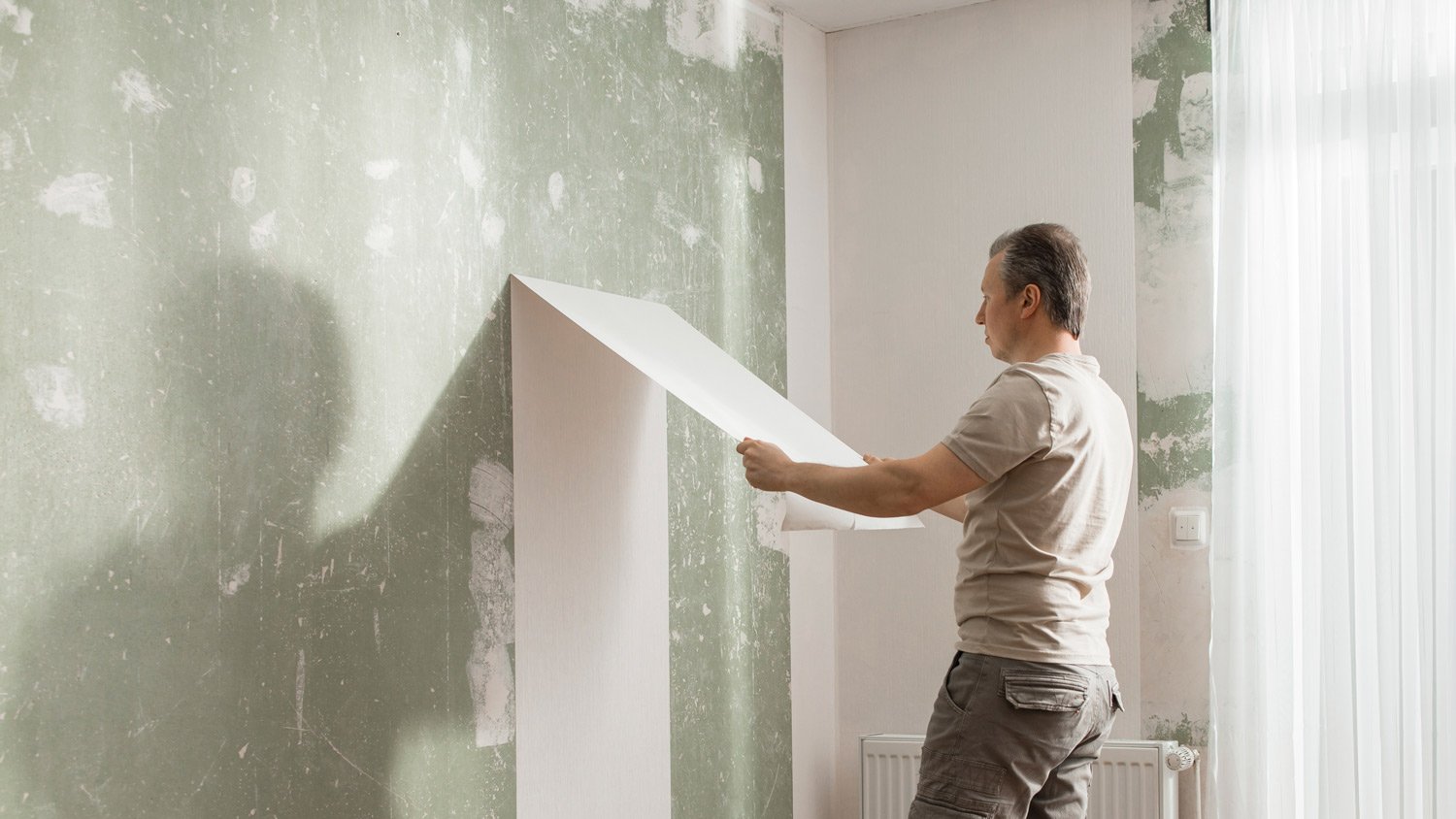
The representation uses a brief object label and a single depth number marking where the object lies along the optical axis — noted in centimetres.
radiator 299
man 194
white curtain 278
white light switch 309
